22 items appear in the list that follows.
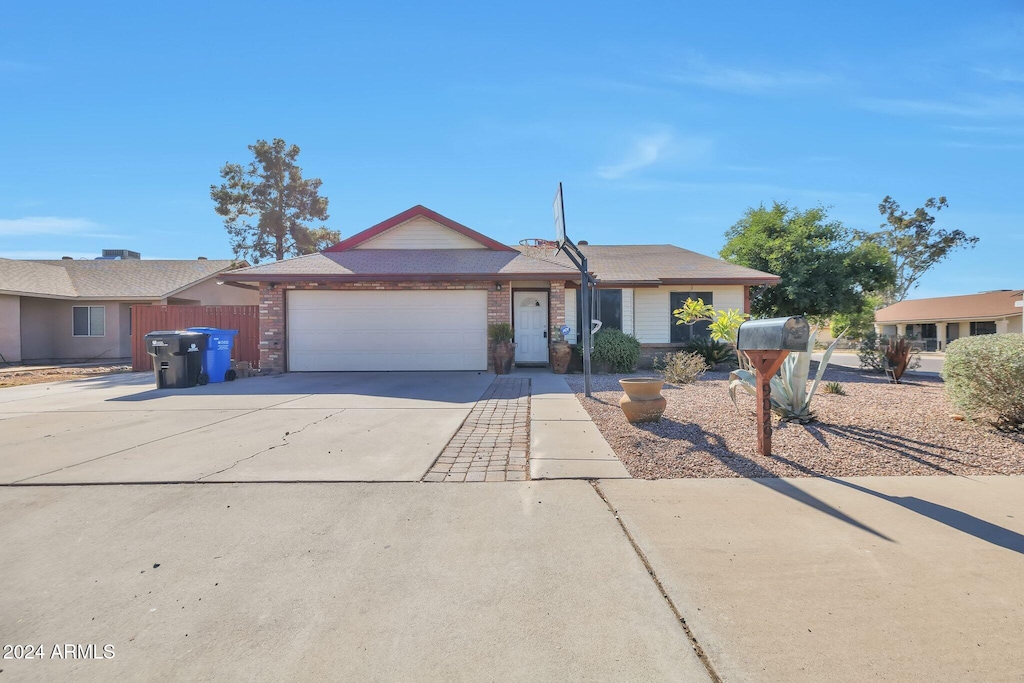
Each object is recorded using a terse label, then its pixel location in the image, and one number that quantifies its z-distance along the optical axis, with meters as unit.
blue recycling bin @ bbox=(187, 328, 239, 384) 12.34
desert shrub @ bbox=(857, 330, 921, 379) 12.39
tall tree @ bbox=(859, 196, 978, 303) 37.94
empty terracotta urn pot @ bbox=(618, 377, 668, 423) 6.80
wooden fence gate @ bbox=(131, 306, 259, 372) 15.35
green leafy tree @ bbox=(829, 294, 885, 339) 30.41
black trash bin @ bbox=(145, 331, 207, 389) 11.53
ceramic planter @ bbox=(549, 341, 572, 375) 13.51
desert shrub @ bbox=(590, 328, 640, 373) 13.89
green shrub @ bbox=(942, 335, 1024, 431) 6.02
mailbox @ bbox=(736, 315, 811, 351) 5.14
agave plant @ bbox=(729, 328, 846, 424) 6.83
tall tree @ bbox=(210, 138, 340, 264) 30.45
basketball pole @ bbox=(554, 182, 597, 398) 9.44
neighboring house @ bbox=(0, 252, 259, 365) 19.58
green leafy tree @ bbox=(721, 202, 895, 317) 16.45
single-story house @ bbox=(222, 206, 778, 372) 13.56
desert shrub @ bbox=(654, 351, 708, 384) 11.65
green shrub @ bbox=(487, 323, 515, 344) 13.43
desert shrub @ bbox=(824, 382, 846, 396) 9.86
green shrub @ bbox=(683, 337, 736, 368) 14.84
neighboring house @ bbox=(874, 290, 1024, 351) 31.98
